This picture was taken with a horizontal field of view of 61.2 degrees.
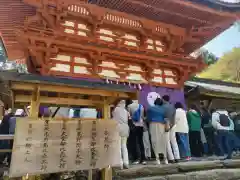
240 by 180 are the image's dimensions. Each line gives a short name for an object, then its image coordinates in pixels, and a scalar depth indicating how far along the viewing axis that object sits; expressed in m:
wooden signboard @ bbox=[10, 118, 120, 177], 3.52
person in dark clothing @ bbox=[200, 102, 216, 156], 7.67
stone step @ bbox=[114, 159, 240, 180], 5.00
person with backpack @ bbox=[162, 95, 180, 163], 5.83
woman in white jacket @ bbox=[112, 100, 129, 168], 5.27
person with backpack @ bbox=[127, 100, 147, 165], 5.93
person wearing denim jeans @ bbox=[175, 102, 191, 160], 6.50
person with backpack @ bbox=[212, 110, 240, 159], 6.92
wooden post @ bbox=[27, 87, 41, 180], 3.99
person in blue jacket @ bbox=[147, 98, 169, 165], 5.74
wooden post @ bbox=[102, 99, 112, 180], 4.35
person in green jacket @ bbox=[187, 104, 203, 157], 7.08
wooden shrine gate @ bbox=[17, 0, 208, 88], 6.30
